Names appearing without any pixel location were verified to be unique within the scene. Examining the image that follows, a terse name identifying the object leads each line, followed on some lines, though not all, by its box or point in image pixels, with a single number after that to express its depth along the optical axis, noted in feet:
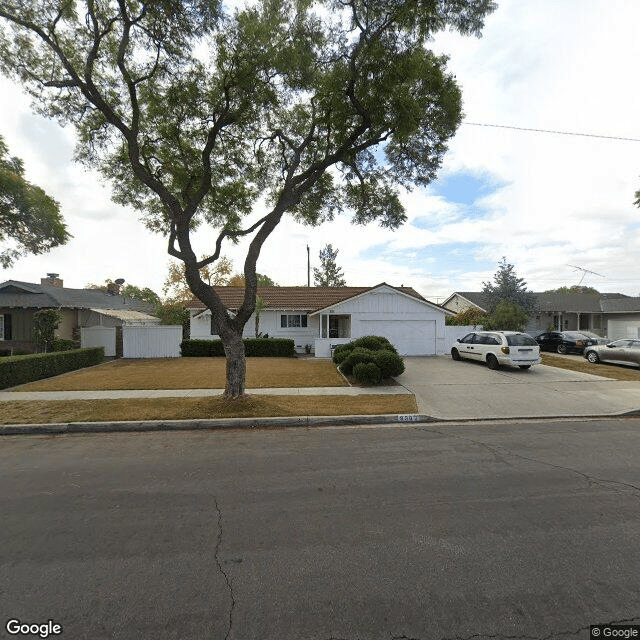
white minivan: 46.55
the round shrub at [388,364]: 39.11
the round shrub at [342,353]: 49.34
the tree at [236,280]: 132.76
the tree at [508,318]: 76.38
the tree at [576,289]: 236.67
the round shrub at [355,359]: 40.14
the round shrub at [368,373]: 37.70
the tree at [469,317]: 90.17
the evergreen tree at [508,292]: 88.43
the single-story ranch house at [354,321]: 71.10
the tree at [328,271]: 201.16
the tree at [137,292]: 186.45
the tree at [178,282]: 119.14
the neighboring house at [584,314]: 98.78
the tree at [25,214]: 54.90
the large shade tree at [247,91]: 27.32
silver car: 51.88
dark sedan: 69.56
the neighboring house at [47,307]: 67.36
